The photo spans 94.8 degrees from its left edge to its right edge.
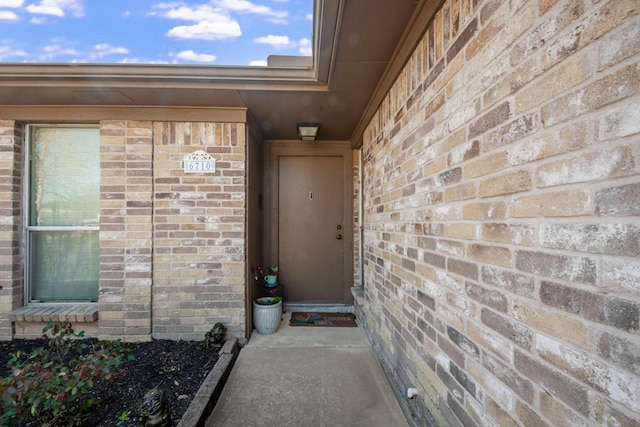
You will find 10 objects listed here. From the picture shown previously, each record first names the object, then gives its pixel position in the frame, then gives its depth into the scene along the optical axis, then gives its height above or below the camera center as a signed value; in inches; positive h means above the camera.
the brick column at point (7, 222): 117.7 +0.0
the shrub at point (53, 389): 59.4 -36.8
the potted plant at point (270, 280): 151.6 -31.3
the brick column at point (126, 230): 117.0 -3.5
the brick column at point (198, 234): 118.5 -5.6
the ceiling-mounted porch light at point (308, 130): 136.3 +42.6
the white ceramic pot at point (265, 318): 128.6 -43.1
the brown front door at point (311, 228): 164.6 -4.6
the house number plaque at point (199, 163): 119.2 +23.4
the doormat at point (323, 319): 141.3 -50.3
